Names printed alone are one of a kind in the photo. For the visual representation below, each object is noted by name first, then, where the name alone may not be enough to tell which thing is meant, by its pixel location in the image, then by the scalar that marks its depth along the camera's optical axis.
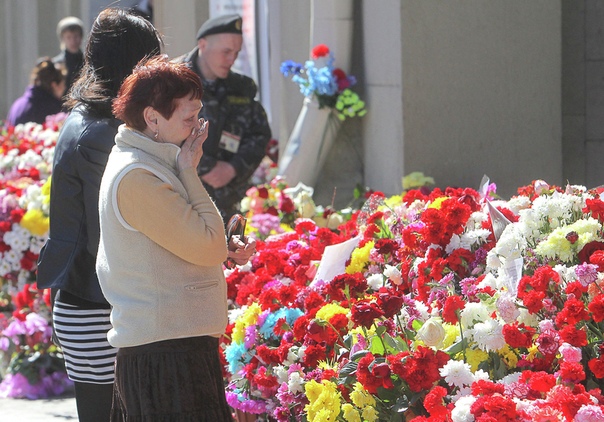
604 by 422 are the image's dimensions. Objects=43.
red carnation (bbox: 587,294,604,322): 5.52
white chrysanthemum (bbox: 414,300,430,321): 6.58
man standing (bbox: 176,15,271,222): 10.97
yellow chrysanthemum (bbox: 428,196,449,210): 7.74
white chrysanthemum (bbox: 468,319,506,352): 5.86
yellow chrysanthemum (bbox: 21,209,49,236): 11.97
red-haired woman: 5.66
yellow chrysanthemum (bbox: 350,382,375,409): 6.10
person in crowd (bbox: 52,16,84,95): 20.22
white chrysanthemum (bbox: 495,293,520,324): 5.93
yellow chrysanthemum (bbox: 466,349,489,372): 6.03
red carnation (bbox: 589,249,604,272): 5.88
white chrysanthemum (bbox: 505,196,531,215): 7.35
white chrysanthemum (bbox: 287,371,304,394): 6.79
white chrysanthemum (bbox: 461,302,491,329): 6.11
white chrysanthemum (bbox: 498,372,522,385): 5.74
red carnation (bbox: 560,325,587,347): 5.55
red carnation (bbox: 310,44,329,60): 12.85
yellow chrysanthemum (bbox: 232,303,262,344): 7.77
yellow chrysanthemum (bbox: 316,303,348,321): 6.96
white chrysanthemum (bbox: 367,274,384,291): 7.46
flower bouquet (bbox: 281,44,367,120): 12.81
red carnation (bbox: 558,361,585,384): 5.37
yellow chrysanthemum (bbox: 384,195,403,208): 9.01
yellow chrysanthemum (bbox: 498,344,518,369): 5.96
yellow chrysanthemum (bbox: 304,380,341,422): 6.23
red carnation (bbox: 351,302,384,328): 6.12
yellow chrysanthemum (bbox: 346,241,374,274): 7.75
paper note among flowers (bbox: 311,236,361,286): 7.84
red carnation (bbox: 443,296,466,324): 6.16
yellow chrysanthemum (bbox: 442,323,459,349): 6.17
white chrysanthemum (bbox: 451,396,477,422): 5.38
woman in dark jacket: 6.82
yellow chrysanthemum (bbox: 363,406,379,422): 6.07
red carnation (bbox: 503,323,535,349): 5.73
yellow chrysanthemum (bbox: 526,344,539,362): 5.87
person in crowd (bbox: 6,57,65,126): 18.83
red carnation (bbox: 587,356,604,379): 5.48
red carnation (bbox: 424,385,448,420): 5.52
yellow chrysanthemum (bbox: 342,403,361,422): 6.15
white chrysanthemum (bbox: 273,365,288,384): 7.03
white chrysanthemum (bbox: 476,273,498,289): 6.43
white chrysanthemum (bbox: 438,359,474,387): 5.73
